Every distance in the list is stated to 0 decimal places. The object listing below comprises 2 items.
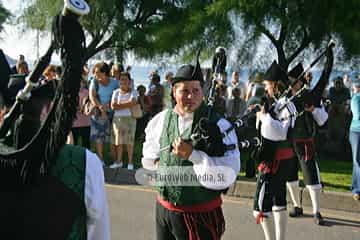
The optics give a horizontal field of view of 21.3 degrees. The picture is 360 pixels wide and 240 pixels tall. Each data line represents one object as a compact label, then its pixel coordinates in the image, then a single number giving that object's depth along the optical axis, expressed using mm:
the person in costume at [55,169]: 2949
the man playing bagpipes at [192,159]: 5524
